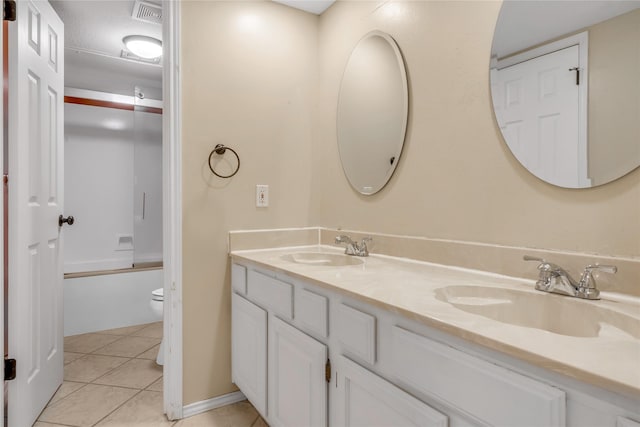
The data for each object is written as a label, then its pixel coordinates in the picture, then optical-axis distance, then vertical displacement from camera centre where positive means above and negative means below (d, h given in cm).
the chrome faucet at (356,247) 167 -18
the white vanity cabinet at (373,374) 57 -38
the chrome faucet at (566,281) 88 -19
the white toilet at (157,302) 245 -65
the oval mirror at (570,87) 90 +35
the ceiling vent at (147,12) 214 +125
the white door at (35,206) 151 +1
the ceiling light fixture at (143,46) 254 +120
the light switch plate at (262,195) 191 +8
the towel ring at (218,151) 178 +29
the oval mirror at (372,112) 159 +48
